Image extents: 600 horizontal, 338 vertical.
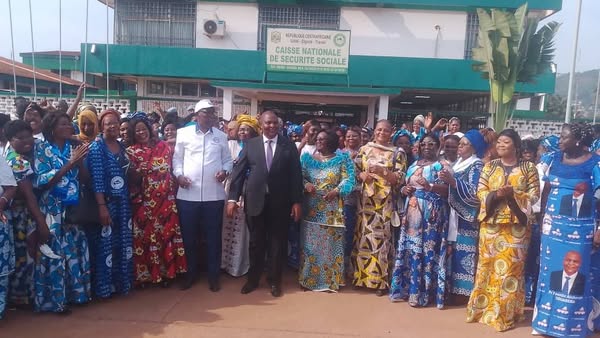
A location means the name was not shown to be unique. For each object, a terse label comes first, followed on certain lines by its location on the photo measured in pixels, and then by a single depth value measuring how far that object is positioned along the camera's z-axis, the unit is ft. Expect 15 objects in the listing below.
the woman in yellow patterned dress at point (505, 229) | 11.85
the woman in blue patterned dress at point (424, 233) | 13.37
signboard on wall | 43.21
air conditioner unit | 57.11
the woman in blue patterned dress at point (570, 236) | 11.50
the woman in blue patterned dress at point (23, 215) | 11.21
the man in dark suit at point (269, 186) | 13.73
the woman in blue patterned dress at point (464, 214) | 13.03
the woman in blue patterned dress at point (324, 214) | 14.05
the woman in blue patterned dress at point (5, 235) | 10.68
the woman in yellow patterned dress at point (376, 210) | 14.33
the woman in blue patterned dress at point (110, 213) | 12.55
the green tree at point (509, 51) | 32.22
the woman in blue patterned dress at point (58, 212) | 11.66
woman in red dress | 13.73
